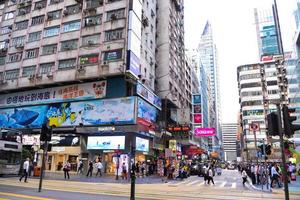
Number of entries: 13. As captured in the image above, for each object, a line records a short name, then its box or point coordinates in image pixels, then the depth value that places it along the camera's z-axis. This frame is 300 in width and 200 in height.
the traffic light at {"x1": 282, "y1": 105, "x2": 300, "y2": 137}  6.54
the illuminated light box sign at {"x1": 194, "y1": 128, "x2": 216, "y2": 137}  25.42
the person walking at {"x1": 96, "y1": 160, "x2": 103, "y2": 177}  23.47
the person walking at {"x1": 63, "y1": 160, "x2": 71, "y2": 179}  19.80
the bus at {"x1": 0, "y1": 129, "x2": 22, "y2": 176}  18.11
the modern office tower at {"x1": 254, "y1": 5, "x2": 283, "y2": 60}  96.57
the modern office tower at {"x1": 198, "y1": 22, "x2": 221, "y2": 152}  100.66
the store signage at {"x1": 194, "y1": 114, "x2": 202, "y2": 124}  38.98
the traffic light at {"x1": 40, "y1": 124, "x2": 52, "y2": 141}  11.34
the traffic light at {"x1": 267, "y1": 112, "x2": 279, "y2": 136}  6.80
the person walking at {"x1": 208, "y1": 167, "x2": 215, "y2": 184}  18.78
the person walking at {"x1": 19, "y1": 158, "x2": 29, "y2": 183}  15.28
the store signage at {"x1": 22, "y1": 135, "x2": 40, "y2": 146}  24.01
